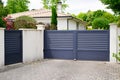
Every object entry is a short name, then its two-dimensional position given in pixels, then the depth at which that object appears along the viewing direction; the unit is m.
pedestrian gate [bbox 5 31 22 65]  7.09
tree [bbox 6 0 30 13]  26.14
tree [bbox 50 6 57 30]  13.20
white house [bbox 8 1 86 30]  14.63
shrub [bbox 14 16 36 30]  10.48
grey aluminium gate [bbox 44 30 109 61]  8.19
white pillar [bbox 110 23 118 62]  7.91
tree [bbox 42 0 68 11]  27.56
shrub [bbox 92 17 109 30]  20.57
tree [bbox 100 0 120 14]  8.65
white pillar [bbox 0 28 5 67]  6.81
